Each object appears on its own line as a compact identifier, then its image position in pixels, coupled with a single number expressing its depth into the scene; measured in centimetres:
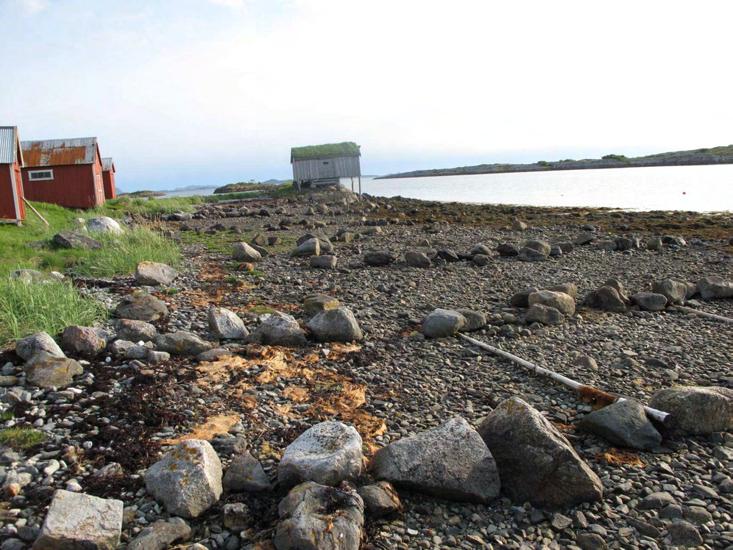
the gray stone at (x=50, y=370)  584
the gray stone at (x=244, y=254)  1544
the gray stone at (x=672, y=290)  1032
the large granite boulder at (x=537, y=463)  432
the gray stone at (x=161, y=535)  361
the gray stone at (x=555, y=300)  959
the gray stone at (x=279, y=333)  782
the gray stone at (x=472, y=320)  870
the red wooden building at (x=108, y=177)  4191
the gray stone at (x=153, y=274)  1120
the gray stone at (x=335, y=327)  813
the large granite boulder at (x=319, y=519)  358
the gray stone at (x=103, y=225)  1886
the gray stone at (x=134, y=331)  740
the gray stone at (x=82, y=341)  676
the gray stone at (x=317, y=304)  951
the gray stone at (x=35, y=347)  631
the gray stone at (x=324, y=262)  1433
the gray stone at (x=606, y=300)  994
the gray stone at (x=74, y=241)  1537
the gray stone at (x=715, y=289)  1078
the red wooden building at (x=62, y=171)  3284
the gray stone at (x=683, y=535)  387
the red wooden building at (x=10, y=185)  2308
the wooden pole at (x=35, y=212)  2418
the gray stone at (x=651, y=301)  998
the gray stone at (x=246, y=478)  429
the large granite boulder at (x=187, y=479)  397
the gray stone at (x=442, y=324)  838
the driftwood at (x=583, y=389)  532
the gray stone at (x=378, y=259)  1477
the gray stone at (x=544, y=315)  912
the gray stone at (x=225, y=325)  795
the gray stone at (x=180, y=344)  714
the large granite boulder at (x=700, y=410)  530
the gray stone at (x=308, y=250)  1615
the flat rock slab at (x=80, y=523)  347
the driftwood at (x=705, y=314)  921
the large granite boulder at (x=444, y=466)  432
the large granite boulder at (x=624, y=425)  511
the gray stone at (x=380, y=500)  407
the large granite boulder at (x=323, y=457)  427
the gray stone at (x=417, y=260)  1448
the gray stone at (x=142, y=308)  849
